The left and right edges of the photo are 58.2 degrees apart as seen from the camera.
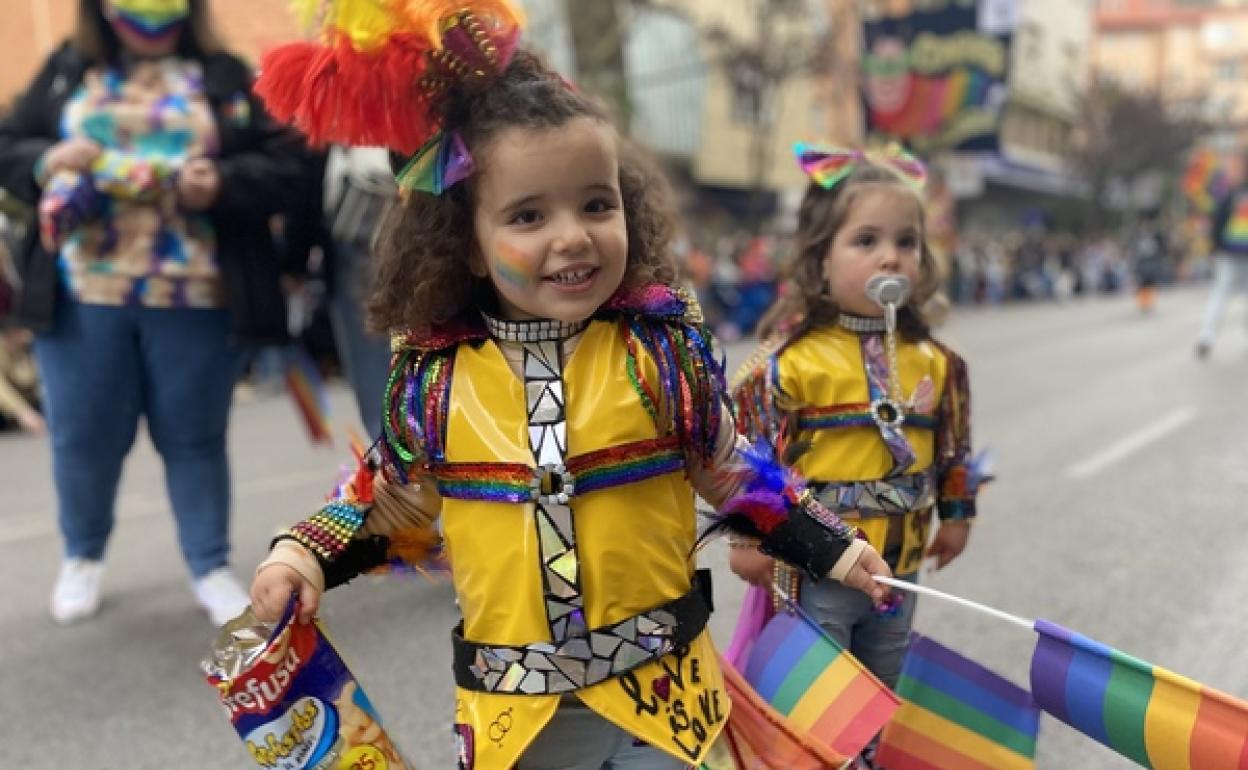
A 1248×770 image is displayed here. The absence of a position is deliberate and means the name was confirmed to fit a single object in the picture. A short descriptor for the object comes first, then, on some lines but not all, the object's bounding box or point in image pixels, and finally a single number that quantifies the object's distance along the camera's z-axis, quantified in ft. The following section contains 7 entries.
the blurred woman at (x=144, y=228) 10.85
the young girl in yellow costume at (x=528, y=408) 5.27
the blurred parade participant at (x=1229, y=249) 32.81
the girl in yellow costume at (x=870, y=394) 7.75
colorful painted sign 61.82
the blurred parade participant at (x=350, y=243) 11.89
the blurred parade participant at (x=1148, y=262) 63.77
